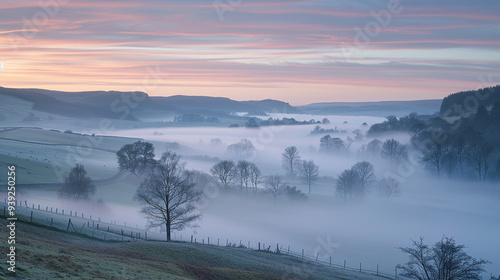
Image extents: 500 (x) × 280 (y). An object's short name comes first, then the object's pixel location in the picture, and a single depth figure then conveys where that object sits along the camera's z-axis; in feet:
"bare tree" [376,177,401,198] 344.08
